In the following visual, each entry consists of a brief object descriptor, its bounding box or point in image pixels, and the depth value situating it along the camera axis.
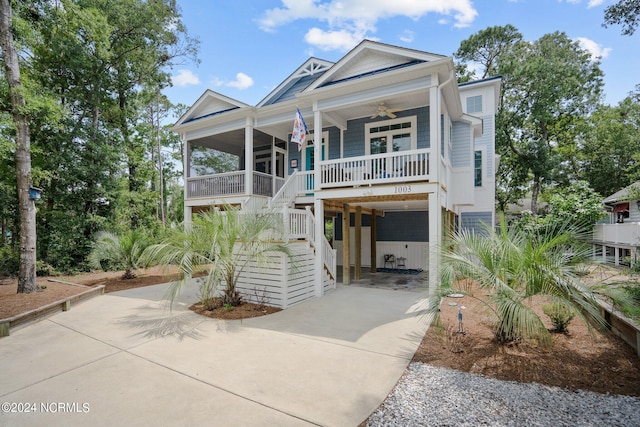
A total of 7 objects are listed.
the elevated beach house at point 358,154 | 7.68
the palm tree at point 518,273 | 3.79
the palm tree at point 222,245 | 5.80
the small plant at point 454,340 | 4.57
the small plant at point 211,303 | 6.76
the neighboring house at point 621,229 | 5.70
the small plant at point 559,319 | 4.96
